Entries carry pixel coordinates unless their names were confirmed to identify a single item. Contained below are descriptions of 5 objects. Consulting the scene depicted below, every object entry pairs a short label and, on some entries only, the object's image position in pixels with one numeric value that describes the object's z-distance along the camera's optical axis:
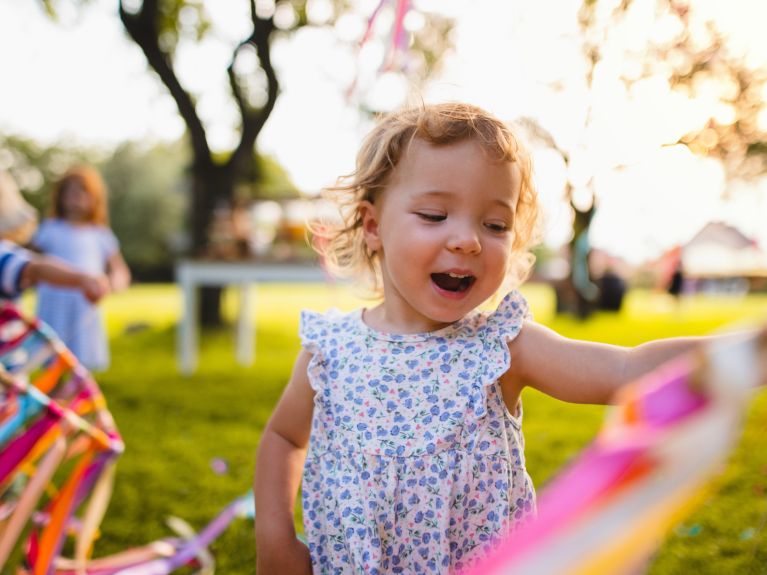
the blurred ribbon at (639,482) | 0.32
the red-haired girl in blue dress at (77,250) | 4.11
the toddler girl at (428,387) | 1.05
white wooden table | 4.79
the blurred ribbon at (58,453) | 1.25
